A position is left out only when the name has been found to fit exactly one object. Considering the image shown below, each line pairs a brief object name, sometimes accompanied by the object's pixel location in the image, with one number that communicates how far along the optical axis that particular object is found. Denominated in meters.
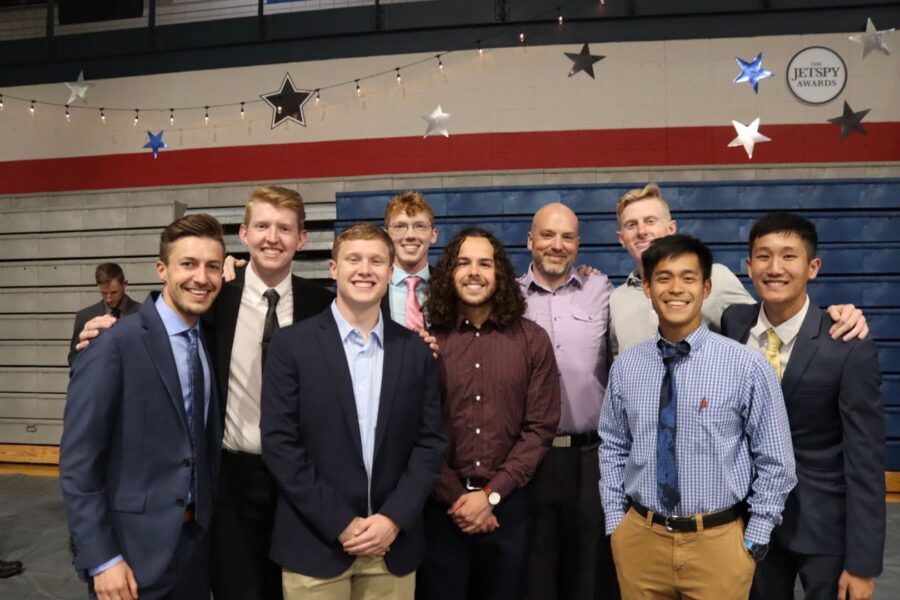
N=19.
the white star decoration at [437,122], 6.21
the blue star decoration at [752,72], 5.86
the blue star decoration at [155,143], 6.70
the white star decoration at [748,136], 5.83
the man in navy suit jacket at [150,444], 1.51
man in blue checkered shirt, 1.60
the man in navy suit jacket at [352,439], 1.65
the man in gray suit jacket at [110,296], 4.53
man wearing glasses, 2.46
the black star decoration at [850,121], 5.80
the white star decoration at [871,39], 5.71
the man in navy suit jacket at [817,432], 1.73
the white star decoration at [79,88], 6.71
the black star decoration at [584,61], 6.05
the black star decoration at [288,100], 6.43
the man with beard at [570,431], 2.18
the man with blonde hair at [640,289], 2.31
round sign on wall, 5.88
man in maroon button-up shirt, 1.93
